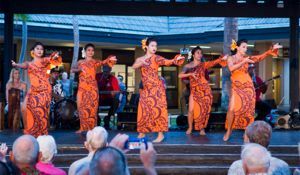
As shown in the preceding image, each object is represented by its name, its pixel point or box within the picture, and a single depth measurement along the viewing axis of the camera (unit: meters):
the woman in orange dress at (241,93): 8.03
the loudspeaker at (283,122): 10.43
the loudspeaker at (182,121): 11.02
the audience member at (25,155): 3.22
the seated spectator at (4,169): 2.96
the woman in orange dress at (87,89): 8.88
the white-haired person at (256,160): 3.14
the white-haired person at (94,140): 3.78
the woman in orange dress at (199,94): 8.92
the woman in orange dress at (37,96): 7.91
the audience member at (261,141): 3.71
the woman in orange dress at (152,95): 7.93
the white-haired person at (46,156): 3.56
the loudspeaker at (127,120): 10.35
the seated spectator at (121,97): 10.91
